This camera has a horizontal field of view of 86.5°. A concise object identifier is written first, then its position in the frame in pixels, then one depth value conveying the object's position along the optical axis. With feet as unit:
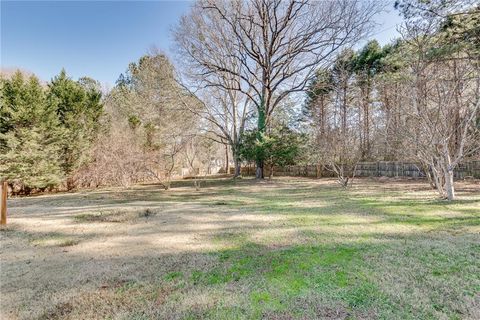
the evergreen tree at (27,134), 35.91
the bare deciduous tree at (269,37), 49.34
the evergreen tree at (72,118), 44.73
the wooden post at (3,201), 17.17
